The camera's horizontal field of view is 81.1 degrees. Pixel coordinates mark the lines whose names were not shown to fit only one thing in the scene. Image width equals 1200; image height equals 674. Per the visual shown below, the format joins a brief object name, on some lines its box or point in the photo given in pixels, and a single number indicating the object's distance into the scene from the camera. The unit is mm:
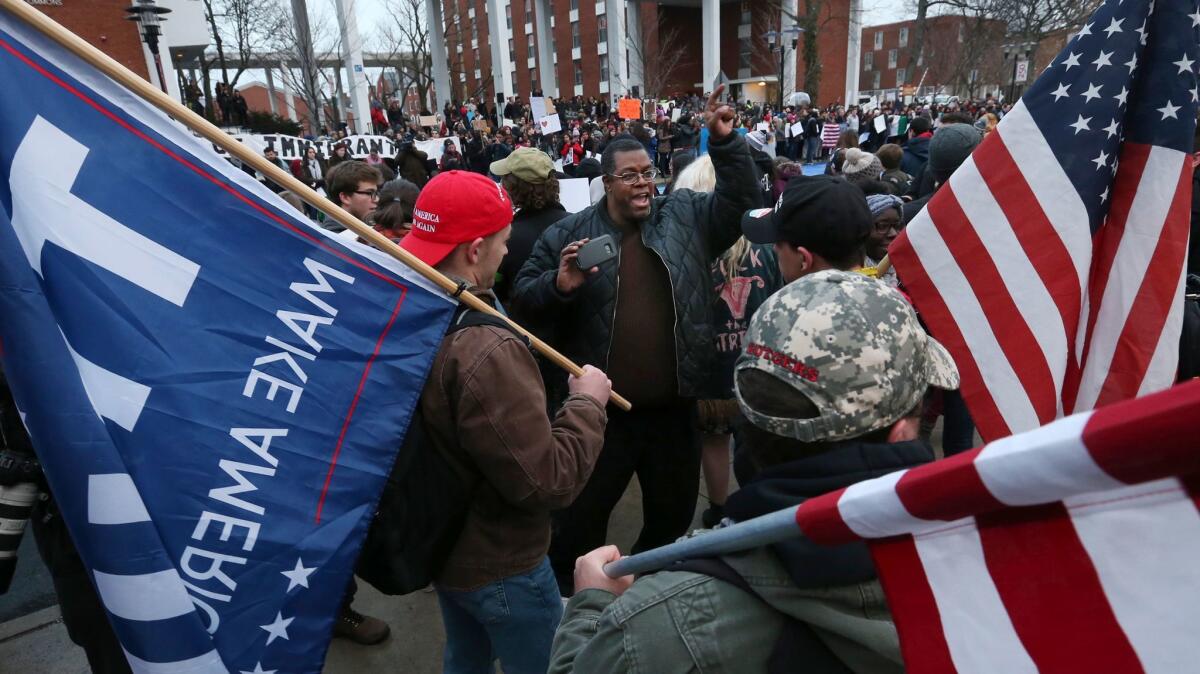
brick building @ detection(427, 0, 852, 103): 37031
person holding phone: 2912
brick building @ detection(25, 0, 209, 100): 18062
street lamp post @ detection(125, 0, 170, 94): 10250
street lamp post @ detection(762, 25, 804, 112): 26741
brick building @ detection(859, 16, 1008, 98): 36938
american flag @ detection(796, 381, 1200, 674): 598
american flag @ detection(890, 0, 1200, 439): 2119
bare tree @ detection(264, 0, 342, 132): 22016
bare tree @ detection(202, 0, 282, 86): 30062
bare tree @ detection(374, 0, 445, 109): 34344
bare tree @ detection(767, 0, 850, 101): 33562
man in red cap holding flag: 1778
